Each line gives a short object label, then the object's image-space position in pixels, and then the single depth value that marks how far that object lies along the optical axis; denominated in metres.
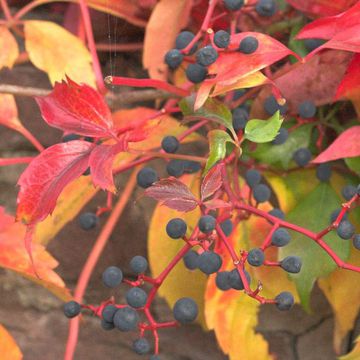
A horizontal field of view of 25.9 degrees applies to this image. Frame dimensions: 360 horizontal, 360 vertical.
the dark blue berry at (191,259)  0.67
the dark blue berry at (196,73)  0.66
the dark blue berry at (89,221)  0.75
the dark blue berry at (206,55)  0.60
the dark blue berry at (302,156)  0.79
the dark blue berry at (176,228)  0.60
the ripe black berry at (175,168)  0.71
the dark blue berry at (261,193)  0.73
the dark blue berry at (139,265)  0.63
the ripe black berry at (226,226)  0.71
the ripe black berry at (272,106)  0.75
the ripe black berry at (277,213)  0.71
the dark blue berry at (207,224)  0.58
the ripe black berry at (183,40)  0.71
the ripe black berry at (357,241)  0.59
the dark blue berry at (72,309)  0.64
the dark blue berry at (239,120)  0.71
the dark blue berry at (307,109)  0.77
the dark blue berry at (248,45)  0.61
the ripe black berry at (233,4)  0.71
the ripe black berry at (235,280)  0.58
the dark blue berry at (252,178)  0.75
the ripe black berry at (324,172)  0.79
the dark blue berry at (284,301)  0.58
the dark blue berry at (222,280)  0.65
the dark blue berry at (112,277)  0.62
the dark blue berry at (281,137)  0.75
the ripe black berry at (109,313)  0.62
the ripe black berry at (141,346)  0.63
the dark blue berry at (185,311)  0.62
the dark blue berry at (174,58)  0.67
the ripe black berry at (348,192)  0.71
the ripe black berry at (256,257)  0.58
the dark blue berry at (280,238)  0.62
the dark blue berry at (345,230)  0.60
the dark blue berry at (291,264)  0.59
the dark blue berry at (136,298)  0.62
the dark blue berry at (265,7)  0.75
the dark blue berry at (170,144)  0.69
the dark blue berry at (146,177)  0.68
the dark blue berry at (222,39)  0.61
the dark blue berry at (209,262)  0.61
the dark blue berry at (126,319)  0.60
